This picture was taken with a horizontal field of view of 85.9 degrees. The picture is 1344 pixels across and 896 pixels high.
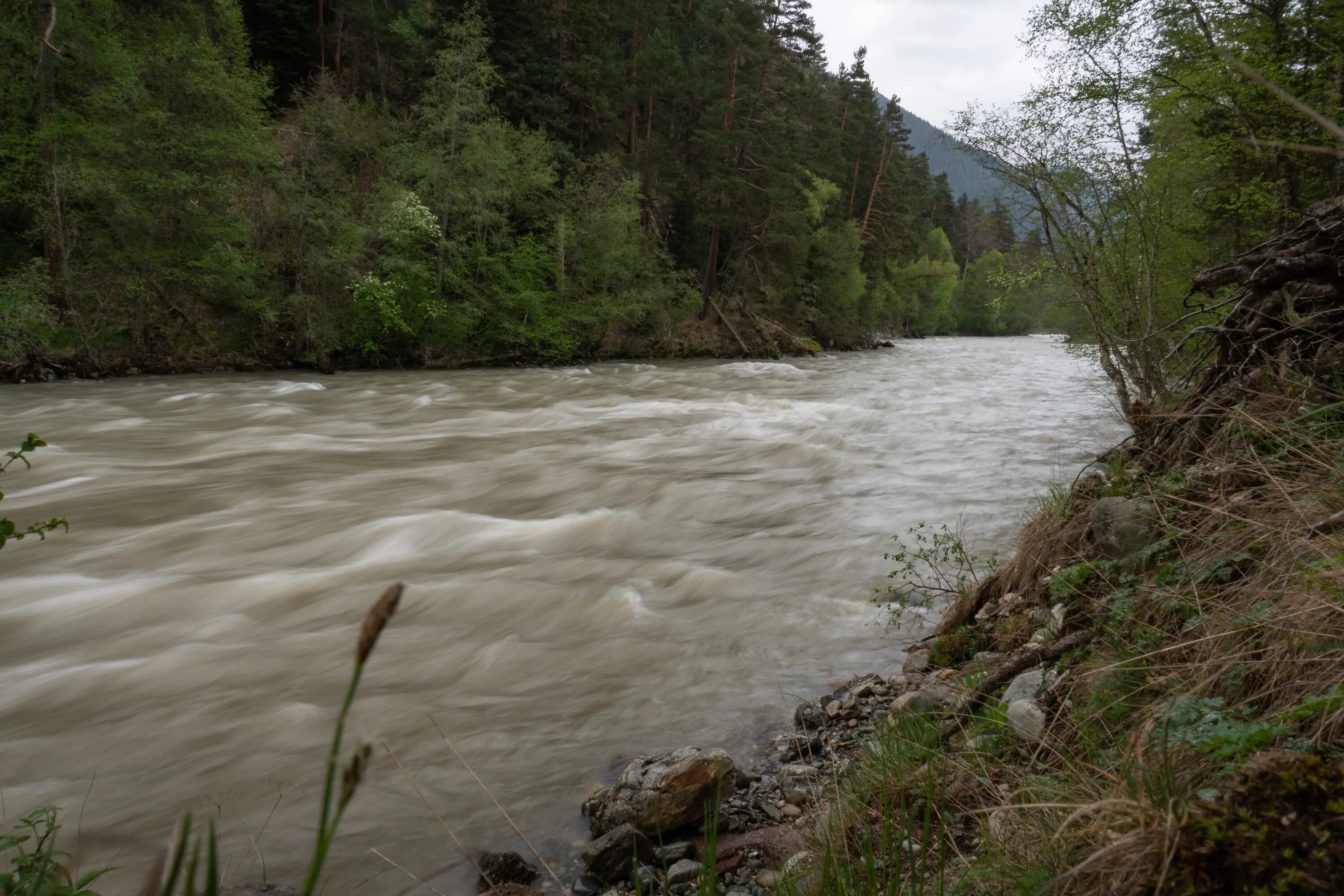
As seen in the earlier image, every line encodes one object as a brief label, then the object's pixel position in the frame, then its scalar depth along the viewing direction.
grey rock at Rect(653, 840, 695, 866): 2.95
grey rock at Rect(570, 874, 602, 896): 2.88
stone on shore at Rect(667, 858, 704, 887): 2.83
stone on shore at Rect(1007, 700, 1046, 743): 2.73
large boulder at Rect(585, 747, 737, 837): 3.08
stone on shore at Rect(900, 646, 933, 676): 4.37
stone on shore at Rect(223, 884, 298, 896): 2.40
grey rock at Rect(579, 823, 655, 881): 2.93
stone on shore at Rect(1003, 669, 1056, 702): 3.05
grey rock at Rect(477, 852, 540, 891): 2.93
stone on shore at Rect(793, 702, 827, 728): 3.93
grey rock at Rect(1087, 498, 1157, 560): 3.61
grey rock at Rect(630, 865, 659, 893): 2.85
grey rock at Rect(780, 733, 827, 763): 3.65
